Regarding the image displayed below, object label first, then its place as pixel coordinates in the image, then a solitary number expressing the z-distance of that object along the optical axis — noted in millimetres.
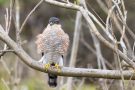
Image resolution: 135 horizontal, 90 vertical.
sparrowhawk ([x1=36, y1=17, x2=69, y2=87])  11703
